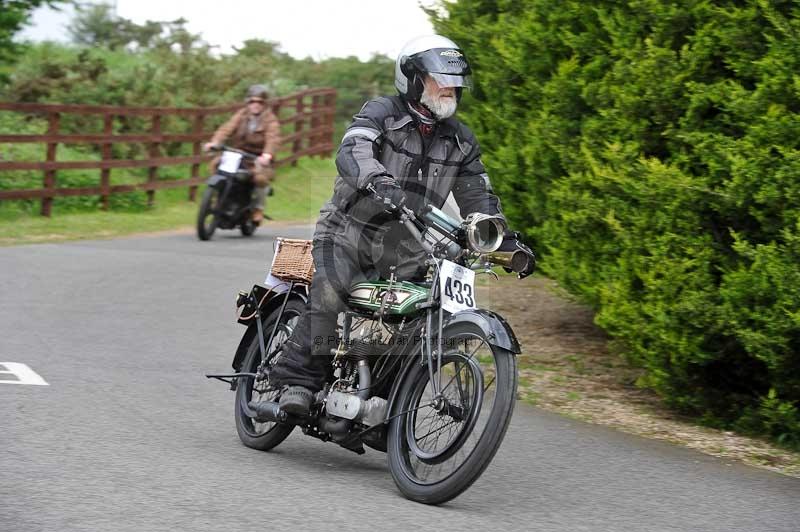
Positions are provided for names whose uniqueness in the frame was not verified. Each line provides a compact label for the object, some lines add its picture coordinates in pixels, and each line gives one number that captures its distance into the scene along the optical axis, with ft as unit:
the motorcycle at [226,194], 113.91
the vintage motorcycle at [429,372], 35.68
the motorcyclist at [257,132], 115.14
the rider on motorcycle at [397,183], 39.40
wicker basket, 44.65
